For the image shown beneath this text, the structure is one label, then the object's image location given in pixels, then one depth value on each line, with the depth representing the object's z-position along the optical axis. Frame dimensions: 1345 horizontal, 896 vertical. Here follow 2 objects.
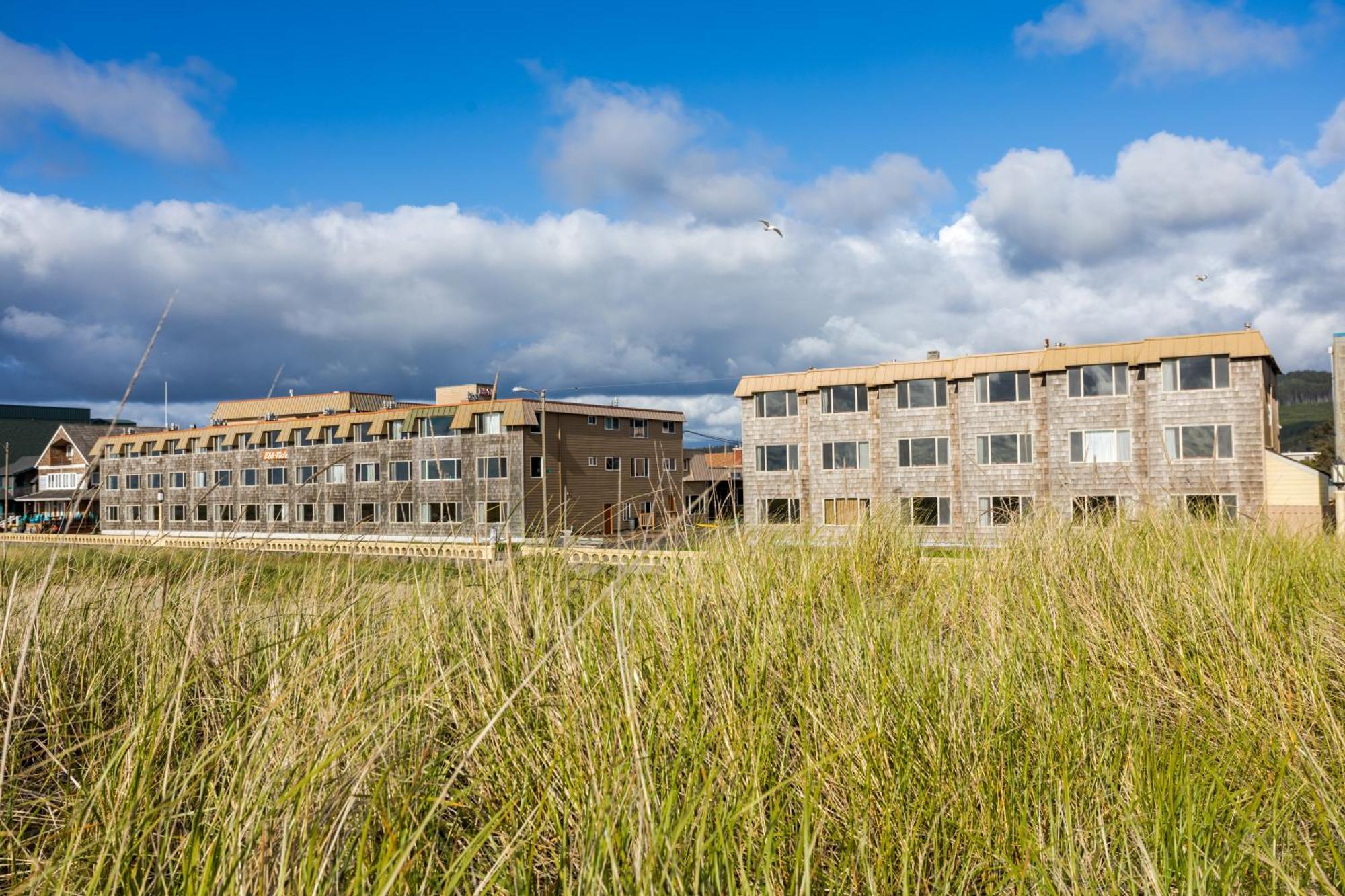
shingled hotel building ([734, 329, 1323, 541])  30.47
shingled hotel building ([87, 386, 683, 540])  44.69
